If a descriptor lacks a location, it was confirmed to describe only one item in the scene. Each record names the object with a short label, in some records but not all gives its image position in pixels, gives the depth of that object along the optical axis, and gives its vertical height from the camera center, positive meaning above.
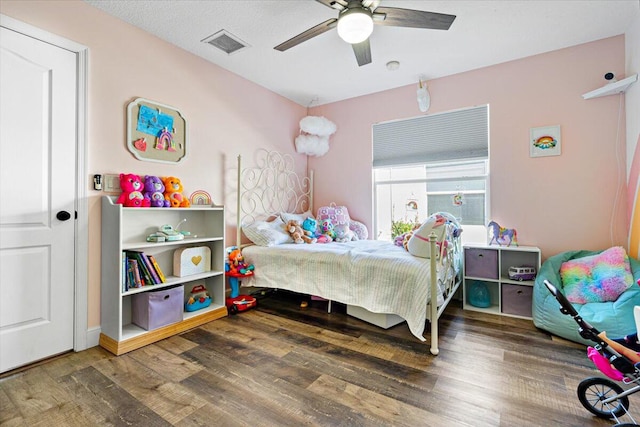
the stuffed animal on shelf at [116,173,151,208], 2.13 +0.16
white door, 1.77 +0.11
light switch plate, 2.16 +0.24
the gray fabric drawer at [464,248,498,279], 2.73 -0.46
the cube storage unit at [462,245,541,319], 2.63 -0.62
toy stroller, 1.22 -0.67
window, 3.14 +0.52
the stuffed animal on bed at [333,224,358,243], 3.36 -0.22
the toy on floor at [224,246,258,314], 2.76 -0.60
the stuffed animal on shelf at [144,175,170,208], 2.27 +0.19
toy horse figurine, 2.83 -0.20
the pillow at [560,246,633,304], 2.10 -0.47
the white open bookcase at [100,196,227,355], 2.00 -0.41
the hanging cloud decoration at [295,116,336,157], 3.79 +1.08
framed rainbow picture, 2.72 +0.70
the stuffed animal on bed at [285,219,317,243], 3.15 -0.21
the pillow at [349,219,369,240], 3.64 -0.19
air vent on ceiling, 2.46 +1.54
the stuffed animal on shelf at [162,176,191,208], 2.41 +0.19
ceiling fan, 1.79 +1.26
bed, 2.05 -0.42
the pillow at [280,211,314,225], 3.46 -0.03
